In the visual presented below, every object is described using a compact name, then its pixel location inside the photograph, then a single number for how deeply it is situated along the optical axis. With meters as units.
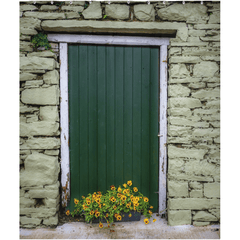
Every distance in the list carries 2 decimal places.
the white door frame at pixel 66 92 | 2.34
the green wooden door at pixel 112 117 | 2.40
